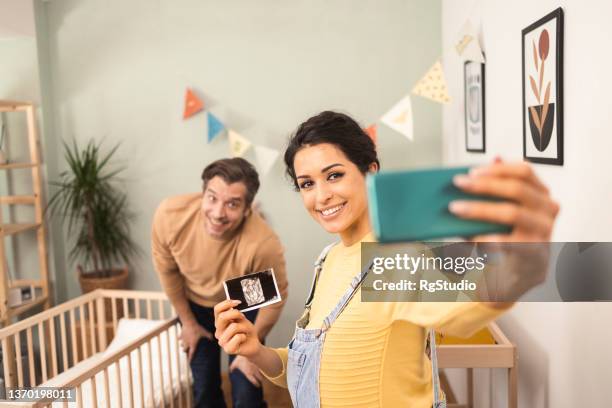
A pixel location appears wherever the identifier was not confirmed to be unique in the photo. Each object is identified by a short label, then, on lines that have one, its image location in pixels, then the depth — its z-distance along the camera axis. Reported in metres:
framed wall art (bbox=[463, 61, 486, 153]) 2.27
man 2.02
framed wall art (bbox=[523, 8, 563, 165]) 1.40
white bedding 2.23
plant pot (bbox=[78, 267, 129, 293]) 3.29
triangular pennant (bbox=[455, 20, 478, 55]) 2.27
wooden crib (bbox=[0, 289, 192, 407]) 2.00
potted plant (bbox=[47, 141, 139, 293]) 3.28
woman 0.93
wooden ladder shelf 3.14
